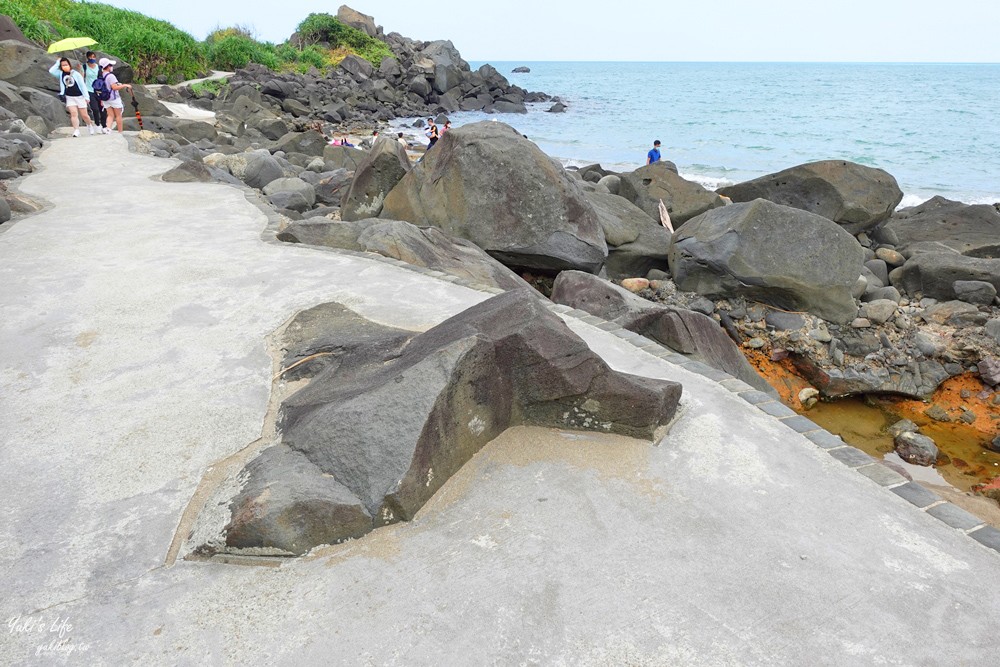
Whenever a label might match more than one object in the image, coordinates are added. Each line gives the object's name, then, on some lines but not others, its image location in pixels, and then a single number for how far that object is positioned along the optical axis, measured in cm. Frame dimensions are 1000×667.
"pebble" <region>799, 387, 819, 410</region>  793
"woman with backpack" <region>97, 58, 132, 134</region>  1399
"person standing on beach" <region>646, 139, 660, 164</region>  1622
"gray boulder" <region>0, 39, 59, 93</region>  1702
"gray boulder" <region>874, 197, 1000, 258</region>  1240
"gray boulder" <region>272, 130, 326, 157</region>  1753
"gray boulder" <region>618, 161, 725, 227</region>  1229
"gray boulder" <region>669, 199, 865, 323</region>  880
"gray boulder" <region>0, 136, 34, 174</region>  1041
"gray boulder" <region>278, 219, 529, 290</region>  705
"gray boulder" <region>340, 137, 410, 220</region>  992
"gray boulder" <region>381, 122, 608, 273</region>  870
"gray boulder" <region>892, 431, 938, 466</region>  673
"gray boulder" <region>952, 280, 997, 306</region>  949
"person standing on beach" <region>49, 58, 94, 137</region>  1247
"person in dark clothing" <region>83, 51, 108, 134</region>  1382
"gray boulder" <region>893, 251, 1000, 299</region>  979
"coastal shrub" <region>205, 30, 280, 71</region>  3709
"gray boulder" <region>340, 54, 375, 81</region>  4145
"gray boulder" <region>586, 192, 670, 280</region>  1052
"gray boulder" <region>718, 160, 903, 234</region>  1185
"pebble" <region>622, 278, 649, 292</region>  989
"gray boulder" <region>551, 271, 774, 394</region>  643
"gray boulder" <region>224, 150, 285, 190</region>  1259
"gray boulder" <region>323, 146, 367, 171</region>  1552
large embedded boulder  304
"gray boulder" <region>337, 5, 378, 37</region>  4981
